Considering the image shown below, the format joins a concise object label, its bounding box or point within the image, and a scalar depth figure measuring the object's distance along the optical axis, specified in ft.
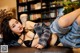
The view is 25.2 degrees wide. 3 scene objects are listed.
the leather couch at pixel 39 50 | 4.12
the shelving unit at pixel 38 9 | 15.83
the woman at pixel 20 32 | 5.06
